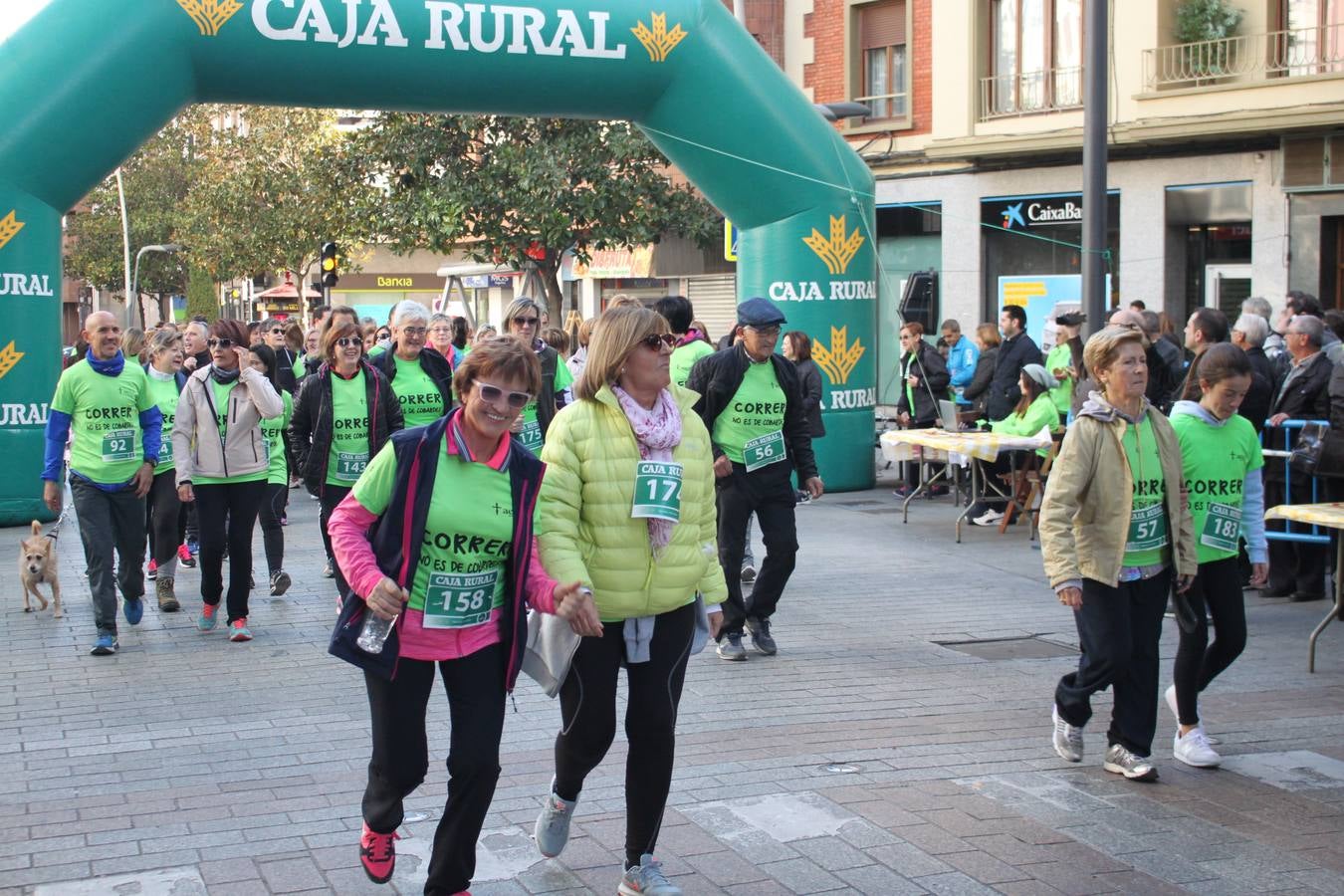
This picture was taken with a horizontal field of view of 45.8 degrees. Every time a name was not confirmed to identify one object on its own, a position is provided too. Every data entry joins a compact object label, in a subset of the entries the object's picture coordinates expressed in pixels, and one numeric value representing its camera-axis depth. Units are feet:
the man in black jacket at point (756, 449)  27.58
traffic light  90.17
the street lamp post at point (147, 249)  165.62
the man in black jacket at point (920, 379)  52.80
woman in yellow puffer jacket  15.78
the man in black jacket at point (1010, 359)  48.47
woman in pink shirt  14.65
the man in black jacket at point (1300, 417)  33.99
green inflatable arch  43.70
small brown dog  32.58
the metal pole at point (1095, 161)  41.98
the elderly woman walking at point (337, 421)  29.55
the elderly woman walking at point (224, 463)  30.55
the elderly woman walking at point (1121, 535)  19.66
